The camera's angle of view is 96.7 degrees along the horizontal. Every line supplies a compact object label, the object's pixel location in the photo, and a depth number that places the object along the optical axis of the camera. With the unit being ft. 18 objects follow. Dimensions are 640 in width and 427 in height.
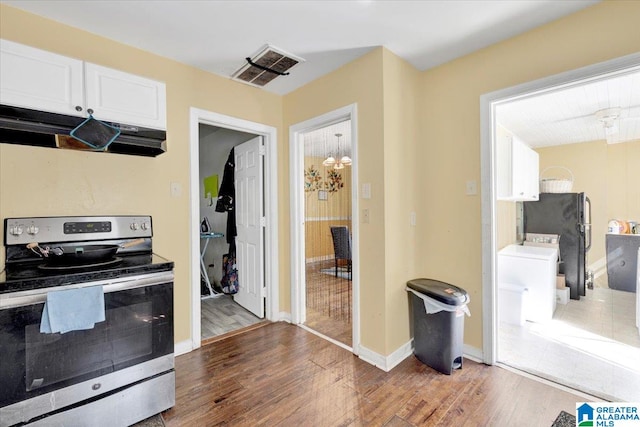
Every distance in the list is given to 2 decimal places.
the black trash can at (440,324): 6.85
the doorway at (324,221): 8.46
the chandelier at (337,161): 9.89
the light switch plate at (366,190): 7.59
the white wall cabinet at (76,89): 5.04
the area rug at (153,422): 5.38
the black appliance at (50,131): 5.14
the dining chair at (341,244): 11.63
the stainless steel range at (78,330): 4.32
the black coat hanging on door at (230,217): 11.98
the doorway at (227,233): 10.32
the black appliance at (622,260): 7.20
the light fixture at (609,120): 8.06
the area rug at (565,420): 5.21
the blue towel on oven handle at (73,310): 4.42
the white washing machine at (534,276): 9.55
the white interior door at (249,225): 10.26
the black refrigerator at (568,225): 9.30
